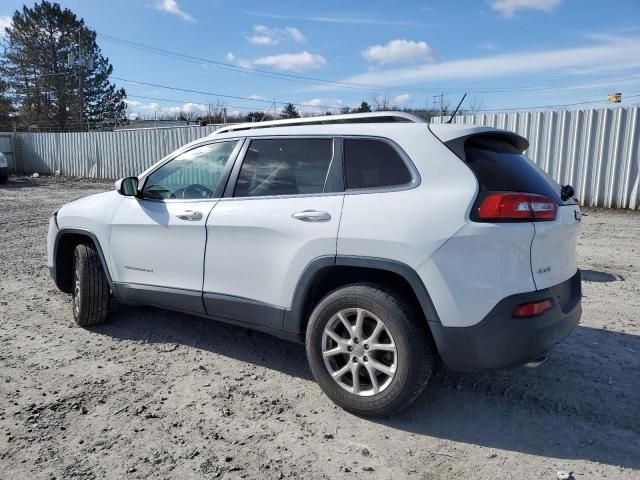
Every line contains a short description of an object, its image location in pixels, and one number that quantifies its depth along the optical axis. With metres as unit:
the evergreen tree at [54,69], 41.53
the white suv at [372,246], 2.64
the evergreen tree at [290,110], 44.91
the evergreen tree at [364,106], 36.84
